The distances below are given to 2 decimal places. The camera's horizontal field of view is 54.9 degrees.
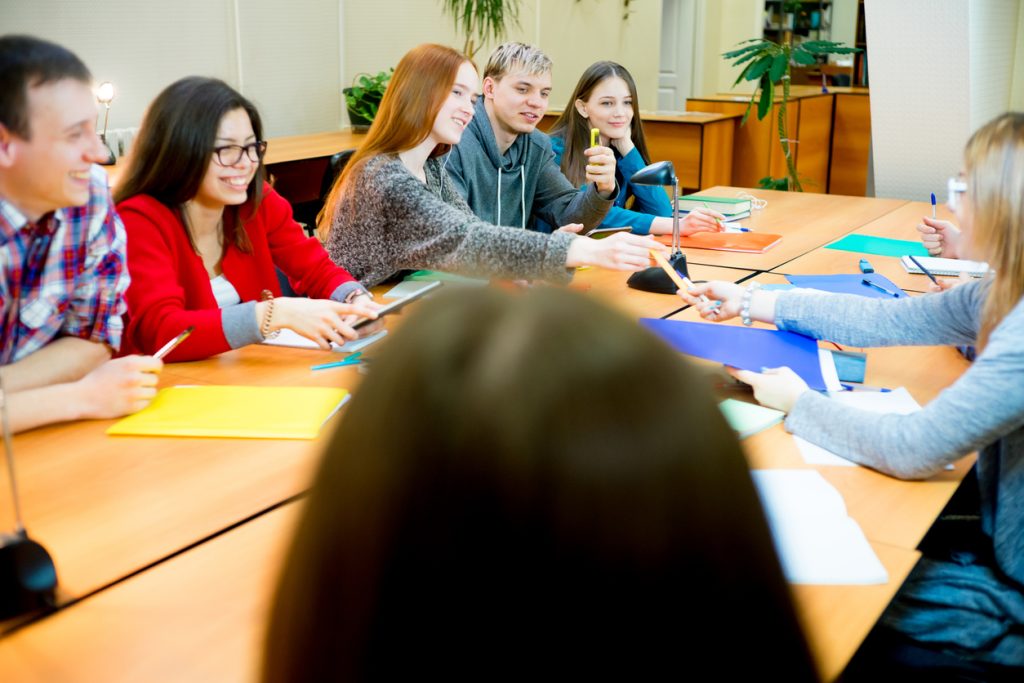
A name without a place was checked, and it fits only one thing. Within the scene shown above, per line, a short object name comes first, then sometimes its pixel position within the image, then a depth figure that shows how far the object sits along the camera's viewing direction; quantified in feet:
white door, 28.07
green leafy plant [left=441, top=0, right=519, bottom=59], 18.20
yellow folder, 5.04
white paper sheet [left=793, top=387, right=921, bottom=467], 5.46
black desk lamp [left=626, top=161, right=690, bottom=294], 7.52
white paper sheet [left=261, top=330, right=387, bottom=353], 6.49
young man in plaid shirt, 4.97
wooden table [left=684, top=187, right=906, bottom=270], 9.14
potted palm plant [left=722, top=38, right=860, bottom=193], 16.99
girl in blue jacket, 11.04
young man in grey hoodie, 9.56
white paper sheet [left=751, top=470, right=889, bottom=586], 3.77
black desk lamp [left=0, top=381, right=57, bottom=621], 3.42
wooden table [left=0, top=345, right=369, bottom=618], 3.90
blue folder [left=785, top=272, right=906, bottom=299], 7.63
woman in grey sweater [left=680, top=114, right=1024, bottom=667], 4.41
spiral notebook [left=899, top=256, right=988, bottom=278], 8.51
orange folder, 9.52
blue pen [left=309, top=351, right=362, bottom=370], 6.09
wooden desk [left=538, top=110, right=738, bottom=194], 18.17
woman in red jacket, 6.16
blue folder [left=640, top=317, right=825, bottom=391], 5.88
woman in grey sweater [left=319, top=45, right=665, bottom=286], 7.47
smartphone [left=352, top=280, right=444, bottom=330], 5.67
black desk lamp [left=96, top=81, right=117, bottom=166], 13.64
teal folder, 9.41
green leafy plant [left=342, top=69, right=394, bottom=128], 17.22
